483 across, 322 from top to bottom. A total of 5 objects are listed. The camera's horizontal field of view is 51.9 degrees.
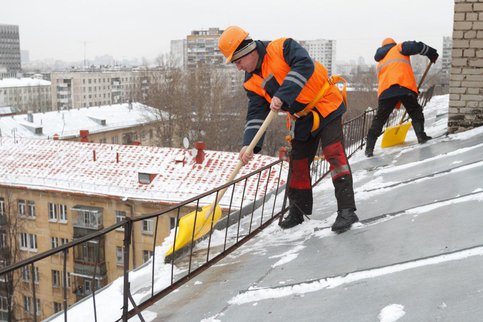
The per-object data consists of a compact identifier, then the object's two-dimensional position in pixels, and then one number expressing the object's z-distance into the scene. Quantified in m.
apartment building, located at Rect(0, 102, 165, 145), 33.53
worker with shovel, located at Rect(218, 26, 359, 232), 3.70
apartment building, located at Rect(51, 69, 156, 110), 78.50
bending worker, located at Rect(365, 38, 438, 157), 6.78
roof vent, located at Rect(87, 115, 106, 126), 36.90
